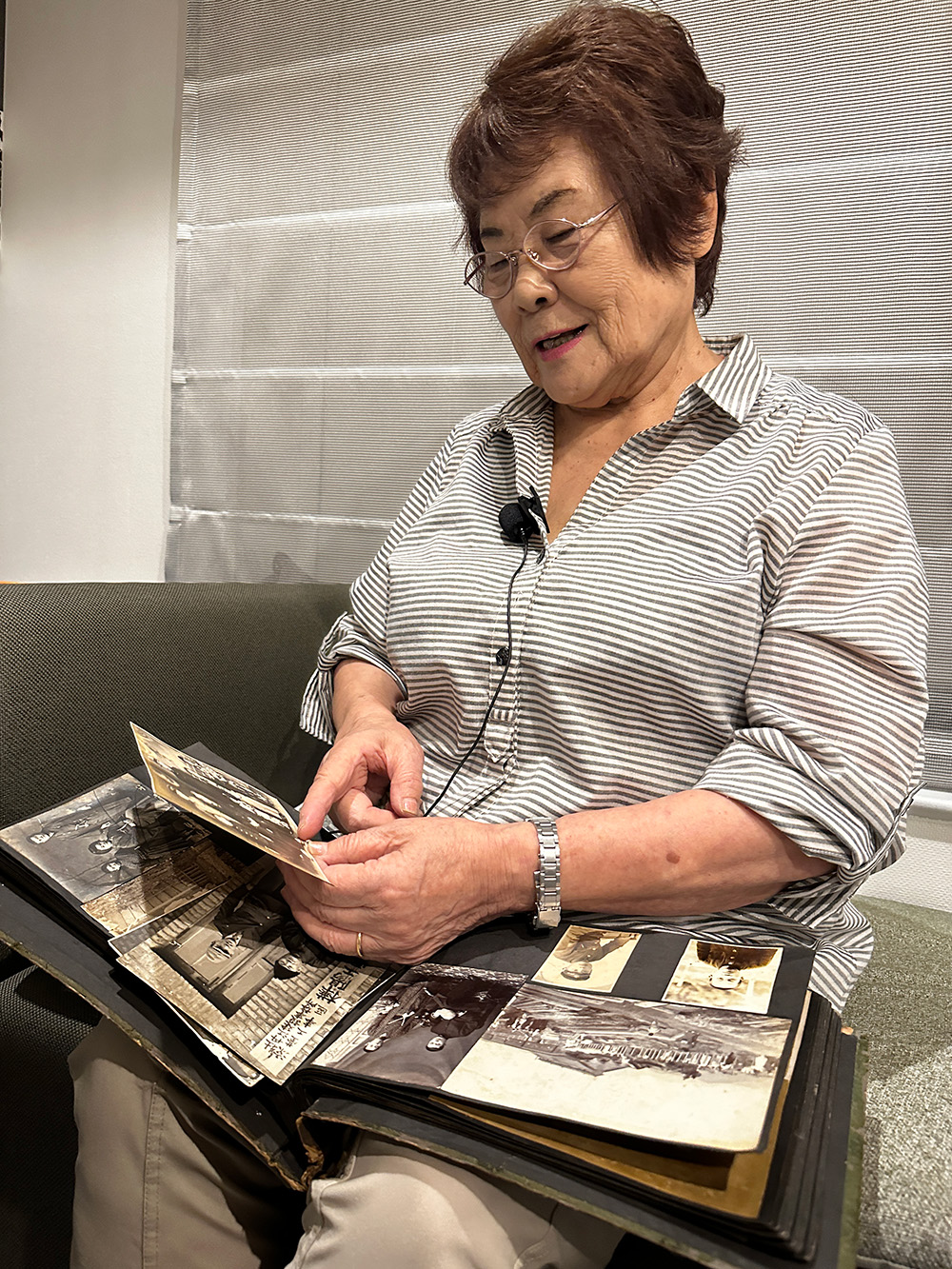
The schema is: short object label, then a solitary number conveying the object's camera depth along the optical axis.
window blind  1.35
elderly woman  0.75
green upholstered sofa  0.71
